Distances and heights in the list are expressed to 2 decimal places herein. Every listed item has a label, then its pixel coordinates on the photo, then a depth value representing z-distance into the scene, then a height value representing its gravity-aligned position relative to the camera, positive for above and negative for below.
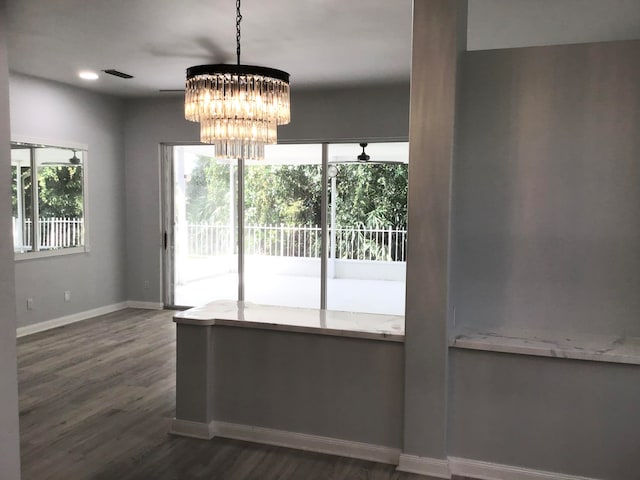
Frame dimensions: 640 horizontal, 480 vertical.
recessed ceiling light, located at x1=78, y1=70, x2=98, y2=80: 5.40 +1.32
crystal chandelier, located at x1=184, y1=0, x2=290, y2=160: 2.98 +0.59
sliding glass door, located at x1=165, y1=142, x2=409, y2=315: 6.27 -0.21
